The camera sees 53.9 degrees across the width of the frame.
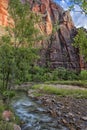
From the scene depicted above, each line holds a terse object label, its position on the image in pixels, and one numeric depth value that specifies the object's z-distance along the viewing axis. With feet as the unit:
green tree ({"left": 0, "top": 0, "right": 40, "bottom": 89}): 30.46
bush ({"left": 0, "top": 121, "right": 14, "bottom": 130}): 16.30
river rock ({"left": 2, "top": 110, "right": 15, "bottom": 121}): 20.37
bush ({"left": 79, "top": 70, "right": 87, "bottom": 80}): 125.66
